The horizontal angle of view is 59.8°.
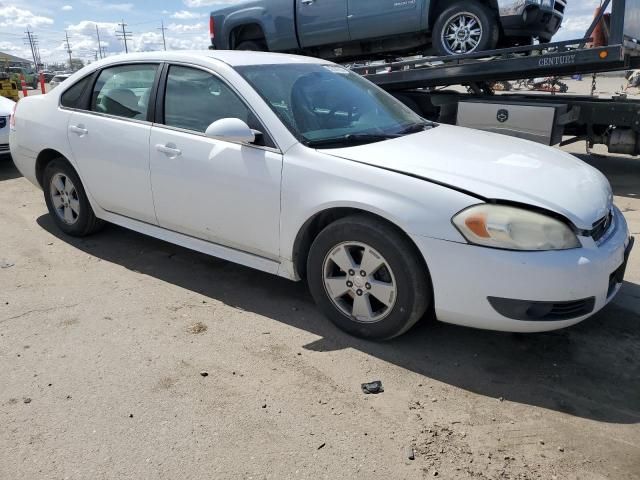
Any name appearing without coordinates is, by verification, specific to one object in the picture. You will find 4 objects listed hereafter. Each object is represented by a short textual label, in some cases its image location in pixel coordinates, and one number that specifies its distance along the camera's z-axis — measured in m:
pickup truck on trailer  7.29
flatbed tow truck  6.35
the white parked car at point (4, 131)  8.01
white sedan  2.75
